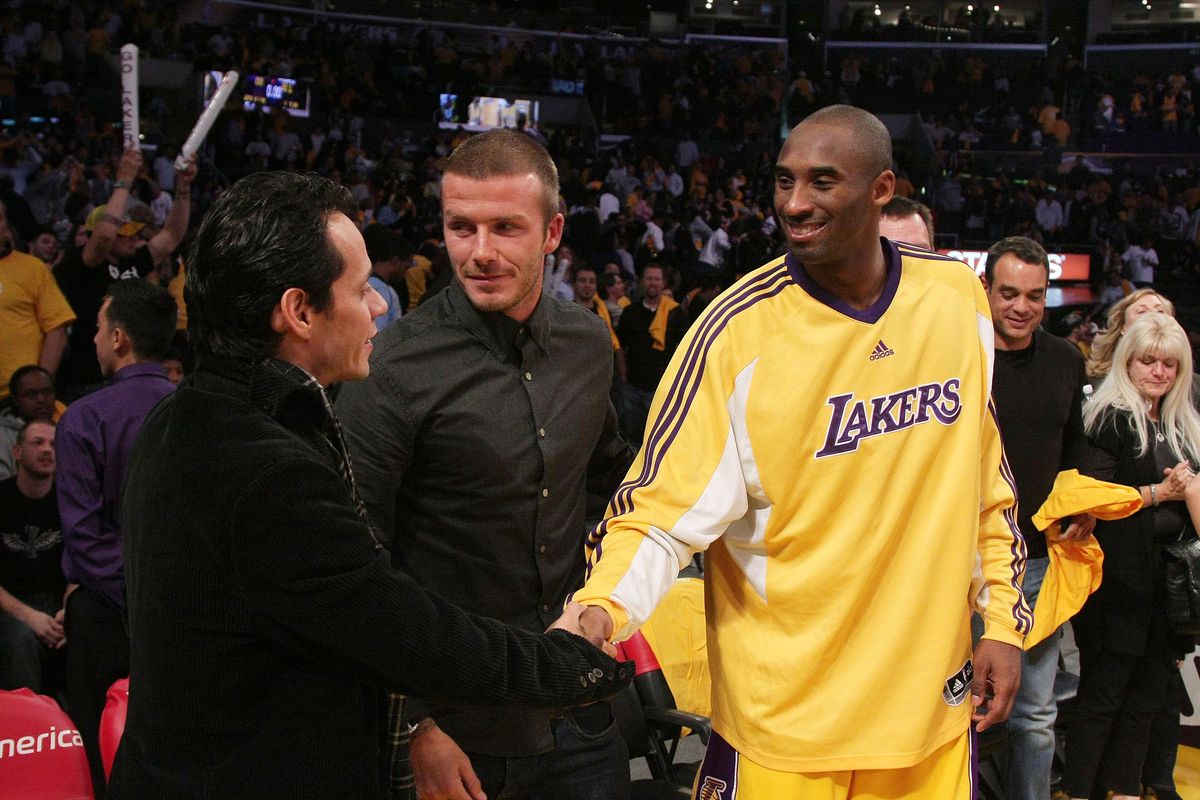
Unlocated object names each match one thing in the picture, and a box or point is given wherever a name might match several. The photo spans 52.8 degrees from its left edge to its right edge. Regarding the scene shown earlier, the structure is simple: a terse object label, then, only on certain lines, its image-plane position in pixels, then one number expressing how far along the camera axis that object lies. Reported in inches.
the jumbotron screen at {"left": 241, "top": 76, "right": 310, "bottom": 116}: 838.5
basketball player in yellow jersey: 91.7
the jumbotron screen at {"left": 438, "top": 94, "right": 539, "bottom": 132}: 956.6
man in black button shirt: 98.4
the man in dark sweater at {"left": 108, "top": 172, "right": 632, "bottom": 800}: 63.1
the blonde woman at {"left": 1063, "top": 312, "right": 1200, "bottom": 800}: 177.8
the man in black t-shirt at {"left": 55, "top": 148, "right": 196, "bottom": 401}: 250.7
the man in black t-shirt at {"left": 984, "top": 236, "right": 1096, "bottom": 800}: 163.5
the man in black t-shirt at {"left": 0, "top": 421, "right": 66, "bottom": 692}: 197.9
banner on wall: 568.4
